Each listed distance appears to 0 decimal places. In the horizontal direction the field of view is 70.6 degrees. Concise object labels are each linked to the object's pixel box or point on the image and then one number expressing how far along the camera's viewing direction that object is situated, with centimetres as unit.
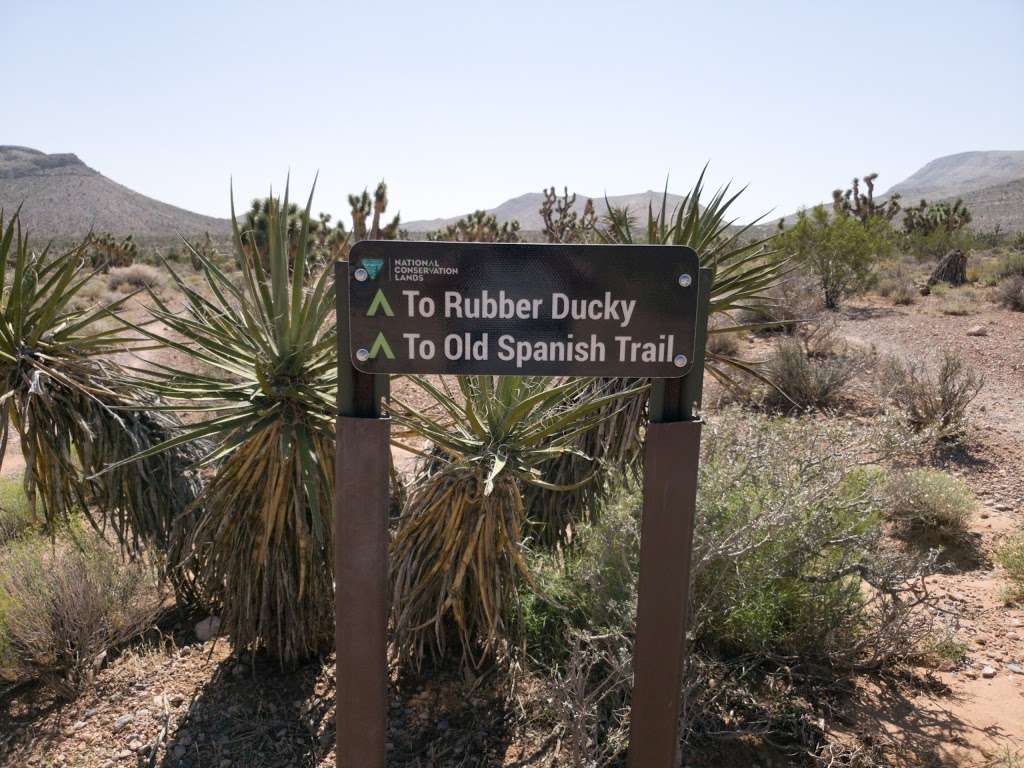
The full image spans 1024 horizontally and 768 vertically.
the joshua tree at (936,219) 2864
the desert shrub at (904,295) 1777
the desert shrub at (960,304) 1611
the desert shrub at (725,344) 1325
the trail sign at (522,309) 236
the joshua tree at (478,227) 2502
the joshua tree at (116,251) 2728
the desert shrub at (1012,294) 1600
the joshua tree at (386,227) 1766
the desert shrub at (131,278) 2286
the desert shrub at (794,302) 1381
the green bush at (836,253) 1706
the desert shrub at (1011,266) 1856
